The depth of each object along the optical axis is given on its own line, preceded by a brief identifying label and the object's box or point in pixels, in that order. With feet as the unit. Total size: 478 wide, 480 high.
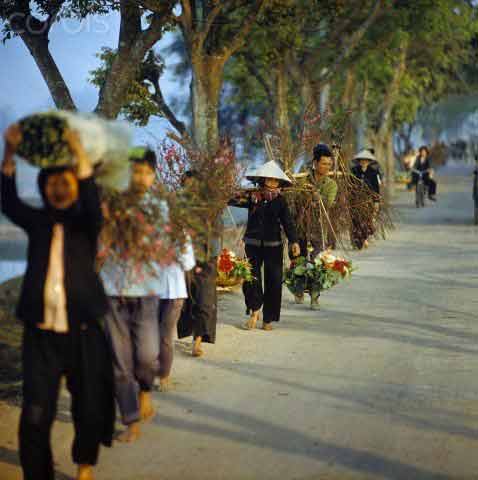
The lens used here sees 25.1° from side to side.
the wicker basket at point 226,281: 40.01
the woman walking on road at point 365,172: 49.21
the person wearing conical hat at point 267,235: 36.06
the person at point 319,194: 41.63
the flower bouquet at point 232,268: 37.09
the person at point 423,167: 112.16
